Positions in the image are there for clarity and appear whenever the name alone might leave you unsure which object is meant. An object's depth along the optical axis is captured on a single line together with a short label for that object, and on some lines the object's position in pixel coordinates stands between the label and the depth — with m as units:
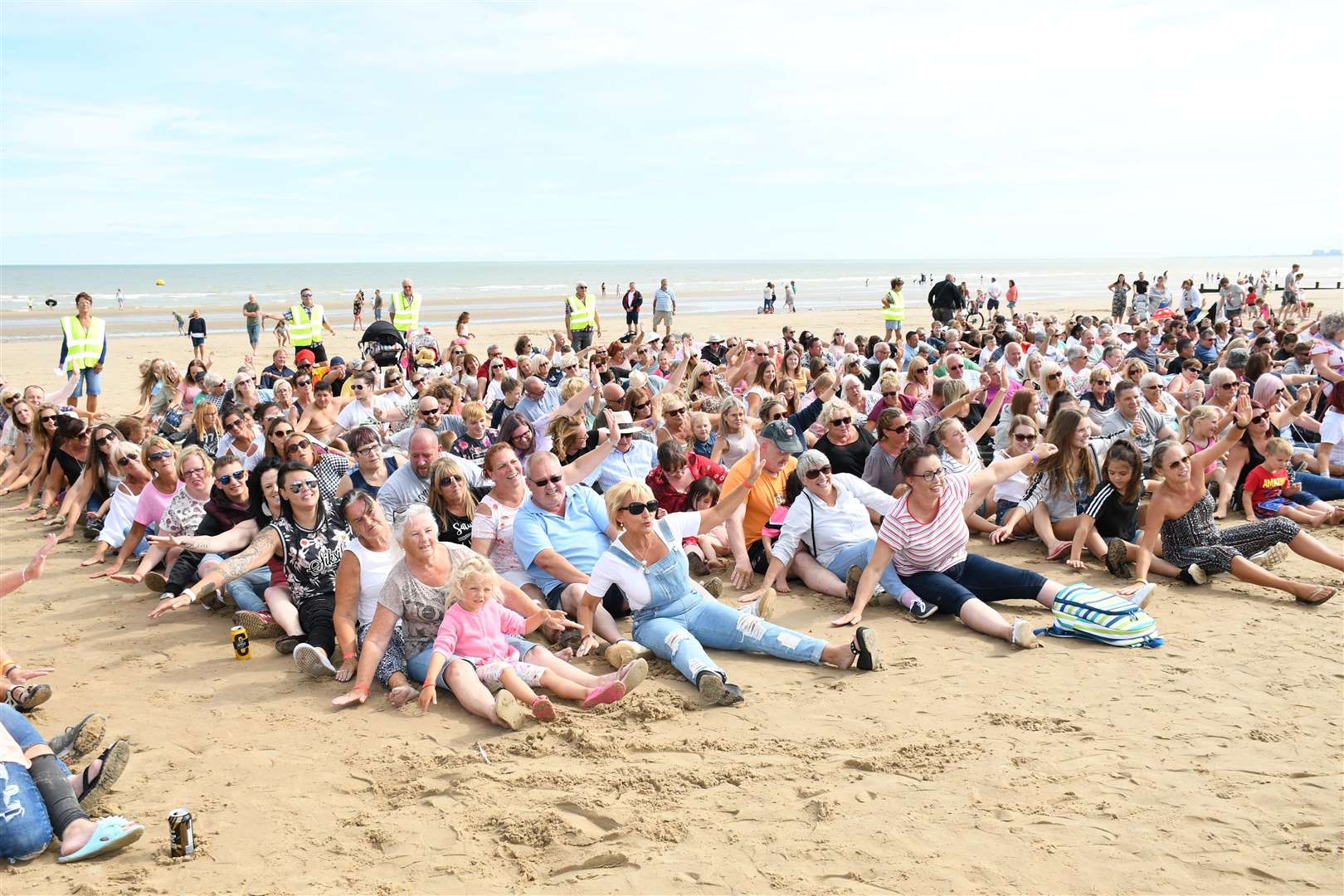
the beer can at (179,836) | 3.68
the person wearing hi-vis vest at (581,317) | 18.31
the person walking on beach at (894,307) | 21.08
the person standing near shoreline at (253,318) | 23.19
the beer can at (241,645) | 5.69
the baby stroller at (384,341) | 14.20
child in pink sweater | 4.81
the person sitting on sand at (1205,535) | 6.13
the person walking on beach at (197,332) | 22.23
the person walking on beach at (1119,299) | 29.00
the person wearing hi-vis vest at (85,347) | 12.45
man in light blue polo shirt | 5.86
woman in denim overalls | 5.19
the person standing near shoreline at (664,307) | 25.83
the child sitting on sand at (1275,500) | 7.53
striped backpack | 5.39
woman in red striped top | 5.68
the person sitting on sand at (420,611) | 4.94
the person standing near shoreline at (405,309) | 16.55
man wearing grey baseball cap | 6.47
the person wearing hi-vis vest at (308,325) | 16.31
